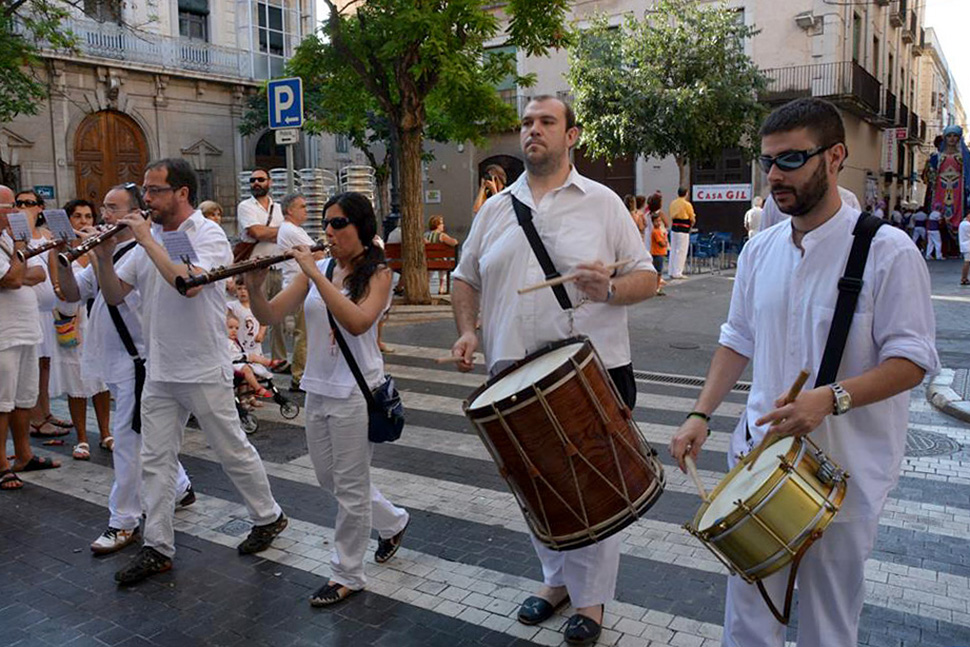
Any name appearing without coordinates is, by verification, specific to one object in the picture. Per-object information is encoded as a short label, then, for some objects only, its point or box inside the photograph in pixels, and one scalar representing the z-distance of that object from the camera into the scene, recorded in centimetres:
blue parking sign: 1042
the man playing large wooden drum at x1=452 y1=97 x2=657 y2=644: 371
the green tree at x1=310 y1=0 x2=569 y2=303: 1269
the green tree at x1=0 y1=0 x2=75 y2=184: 1602
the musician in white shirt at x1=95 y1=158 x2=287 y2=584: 462
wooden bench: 1548
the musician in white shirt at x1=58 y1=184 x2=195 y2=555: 501
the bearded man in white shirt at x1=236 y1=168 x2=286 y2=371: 915
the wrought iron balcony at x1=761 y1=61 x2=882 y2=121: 2873
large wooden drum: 307
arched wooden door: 2814
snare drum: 246
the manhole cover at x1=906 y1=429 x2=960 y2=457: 684
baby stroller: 762
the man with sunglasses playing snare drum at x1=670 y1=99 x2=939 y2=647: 252
